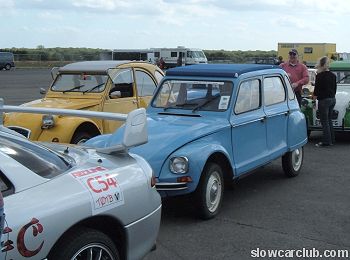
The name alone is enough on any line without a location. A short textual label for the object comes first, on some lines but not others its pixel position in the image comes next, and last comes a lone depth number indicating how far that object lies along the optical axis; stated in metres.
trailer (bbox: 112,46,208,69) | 51.97
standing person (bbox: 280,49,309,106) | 10.98
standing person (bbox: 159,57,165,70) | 41.47
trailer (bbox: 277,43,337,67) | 41.66
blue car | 5.68
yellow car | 8.16
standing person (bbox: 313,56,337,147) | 10.40
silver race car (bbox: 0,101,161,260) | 2.93
